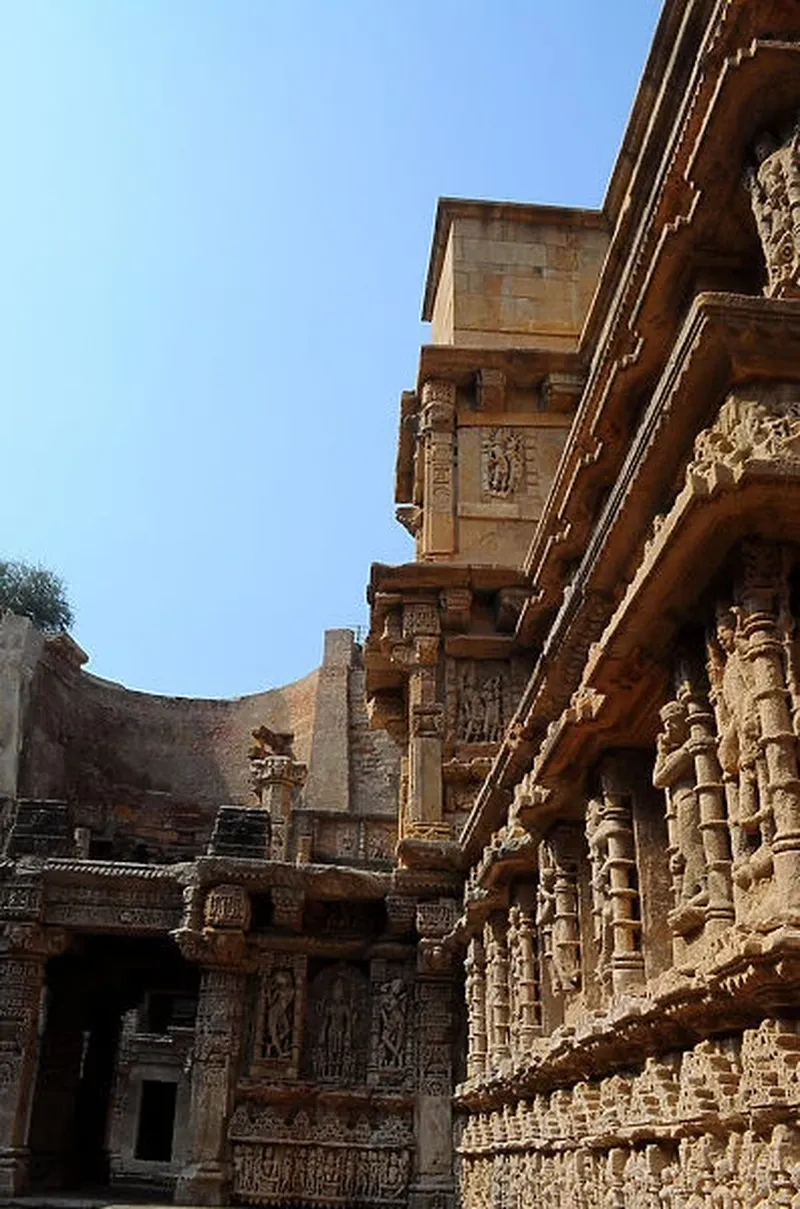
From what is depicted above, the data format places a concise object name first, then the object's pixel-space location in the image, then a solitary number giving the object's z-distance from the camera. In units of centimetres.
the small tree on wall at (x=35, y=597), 4238
